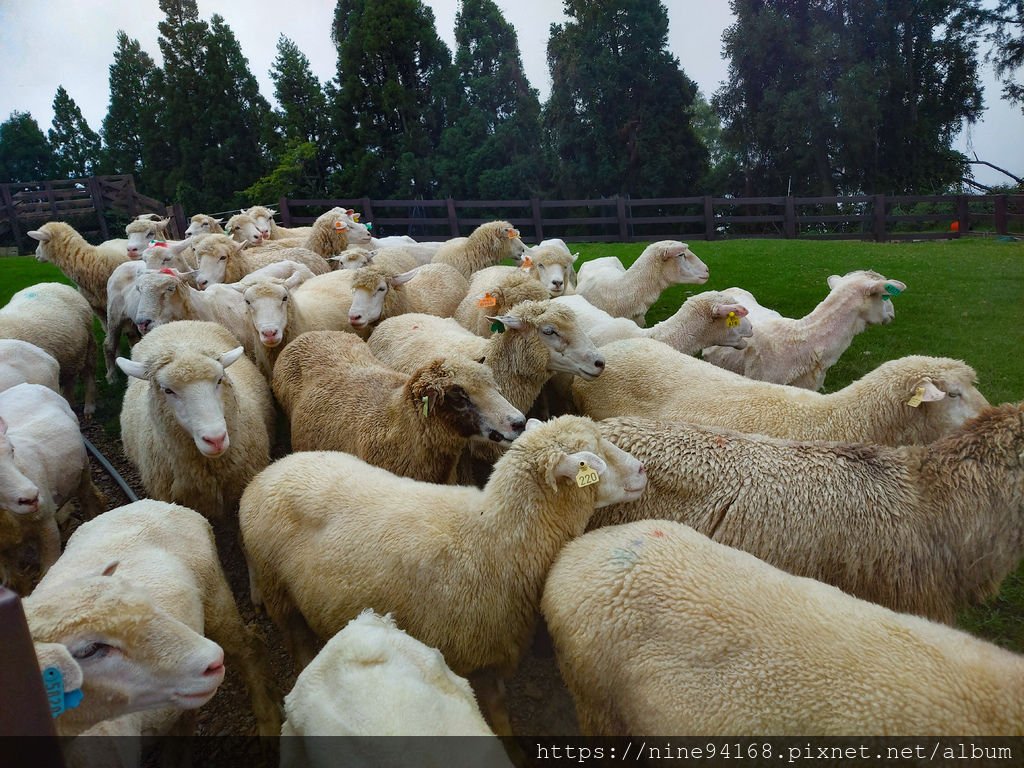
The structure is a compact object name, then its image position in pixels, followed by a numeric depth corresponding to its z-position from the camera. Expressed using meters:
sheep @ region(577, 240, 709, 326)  8.15
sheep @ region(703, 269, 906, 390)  6.11
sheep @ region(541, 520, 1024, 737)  2.07
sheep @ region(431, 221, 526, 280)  9.08
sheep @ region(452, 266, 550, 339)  5.85
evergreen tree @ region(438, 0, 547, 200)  23.11
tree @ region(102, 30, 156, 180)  30.69
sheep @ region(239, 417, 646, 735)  3.05
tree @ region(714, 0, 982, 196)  20.48
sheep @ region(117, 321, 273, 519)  4.09
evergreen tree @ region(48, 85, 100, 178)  34.16
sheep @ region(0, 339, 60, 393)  5.66
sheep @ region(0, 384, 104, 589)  3.80
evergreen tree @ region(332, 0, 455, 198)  23.59
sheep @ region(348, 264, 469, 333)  6.57
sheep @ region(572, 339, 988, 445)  3.97
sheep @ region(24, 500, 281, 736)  2.29
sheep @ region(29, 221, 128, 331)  8.88
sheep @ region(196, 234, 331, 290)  7.97
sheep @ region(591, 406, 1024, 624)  3.09
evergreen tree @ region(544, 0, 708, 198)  22.38
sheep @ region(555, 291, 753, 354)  6.05
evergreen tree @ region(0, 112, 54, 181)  32.50
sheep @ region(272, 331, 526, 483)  4.05
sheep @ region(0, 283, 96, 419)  6.92
